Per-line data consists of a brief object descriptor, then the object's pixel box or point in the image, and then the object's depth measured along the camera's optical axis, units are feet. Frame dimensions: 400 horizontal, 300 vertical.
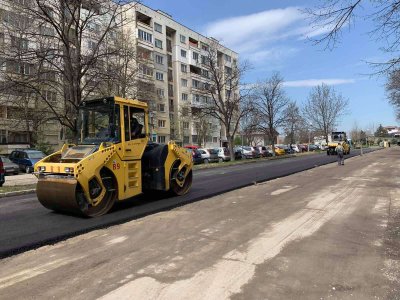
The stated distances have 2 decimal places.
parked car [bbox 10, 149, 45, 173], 98.32
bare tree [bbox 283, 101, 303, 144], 165.65
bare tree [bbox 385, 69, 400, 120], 113.62
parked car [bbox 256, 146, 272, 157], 172.24
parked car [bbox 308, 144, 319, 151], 267.80
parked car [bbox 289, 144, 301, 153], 236.77
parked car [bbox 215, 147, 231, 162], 139.23
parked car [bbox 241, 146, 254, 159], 161.79
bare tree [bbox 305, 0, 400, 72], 26.58
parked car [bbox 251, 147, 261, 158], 165.58
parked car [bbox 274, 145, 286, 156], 192.63
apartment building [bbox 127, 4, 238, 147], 217.77
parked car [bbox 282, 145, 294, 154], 214.28
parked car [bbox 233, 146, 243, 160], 151.43
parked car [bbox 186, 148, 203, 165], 119.96
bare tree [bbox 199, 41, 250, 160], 129.91
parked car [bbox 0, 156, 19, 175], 90.33
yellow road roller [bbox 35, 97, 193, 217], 28.73
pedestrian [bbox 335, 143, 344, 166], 91.17
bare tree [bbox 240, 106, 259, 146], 145.69
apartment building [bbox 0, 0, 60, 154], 56.44
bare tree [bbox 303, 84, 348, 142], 224.12
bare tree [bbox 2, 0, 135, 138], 53.62
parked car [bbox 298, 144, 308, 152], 250.86
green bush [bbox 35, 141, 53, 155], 123.06
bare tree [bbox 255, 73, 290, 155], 155.02
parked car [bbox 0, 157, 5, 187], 51.31
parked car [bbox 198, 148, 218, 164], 128.57
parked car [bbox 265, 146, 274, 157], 178.01
